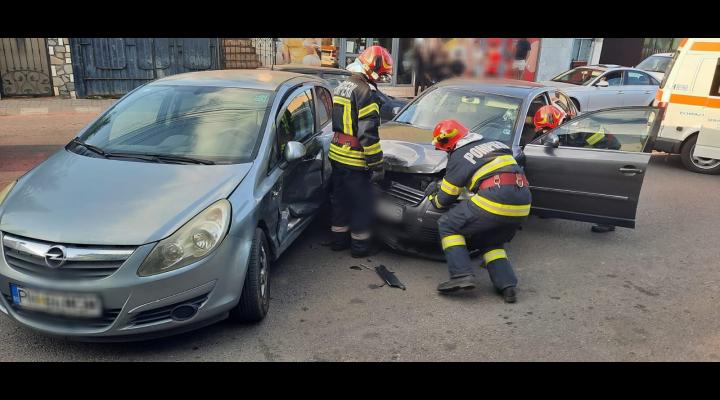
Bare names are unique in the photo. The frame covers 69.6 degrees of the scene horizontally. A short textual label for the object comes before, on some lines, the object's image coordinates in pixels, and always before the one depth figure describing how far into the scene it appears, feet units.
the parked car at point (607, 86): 36.73
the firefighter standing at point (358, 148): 14.95
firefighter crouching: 13.20
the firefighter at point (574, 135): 17.49
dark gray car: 15.20
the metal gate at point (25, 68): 38.22
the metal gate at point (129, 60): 40.45
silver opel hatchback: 9.32
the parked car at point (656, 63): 44.48
